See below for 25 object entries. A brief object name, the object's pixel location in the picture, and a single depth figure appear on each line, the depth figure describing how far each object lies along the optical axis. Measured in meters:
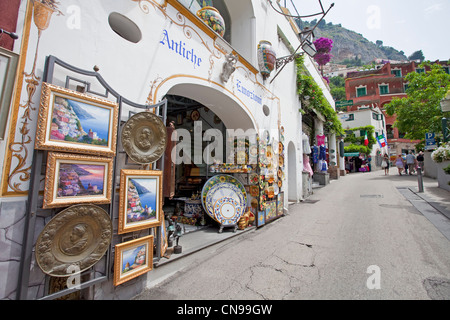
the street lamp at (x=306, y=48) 6.94
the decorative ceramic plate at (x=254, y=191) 5.77
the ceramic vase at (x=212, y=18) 4.55
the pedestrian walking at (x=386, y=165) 16.90
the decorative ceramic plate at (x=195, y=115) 7.63
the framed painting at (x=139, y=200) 2.51
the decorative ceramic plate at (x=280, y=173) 6.89
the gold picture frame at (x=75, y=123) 1.93
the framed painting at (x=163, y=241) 3.43
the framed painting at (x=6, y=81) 1.75
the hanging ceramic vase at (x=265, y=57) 6.22
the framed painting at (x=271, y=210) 6.17
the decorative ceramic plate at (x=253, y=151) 5.93
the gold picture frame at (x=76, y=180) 1.95
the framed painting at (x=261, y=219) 5.73
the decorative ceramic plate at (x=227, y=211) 5.04
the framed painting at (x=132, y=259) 2.43
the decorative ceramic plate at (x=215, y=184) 5.07
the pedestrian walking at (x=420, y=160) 14.19
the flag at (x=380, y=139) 22.96
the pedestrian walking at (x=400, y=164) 15.60
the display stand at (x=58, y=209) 1.81
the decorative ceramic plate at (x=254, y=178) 5.79
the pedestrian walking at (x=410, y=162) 15.11
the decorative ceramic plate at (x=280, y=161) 6.98
